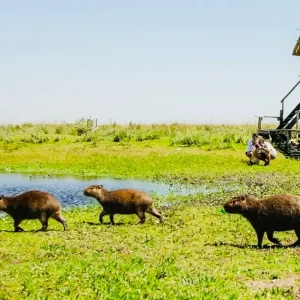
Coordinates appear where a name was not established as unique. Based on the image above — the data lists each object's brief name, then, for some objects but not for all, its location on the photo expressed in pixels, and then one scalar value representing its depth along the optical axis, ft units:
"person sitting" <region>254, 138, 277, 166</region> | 111.04
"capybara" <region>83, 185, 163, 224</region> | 52.65
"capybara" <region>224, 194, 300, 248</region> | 41.06
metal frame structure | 104.73
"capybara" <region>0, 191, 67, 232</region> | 48.26
